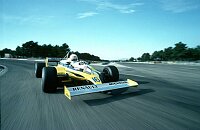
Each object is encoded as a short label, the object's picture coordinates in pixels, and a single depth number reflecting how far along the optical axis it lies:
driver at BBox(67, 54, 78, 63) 8.60
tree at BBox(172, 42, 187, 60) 88.50
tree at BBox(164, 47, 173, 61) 99.38
